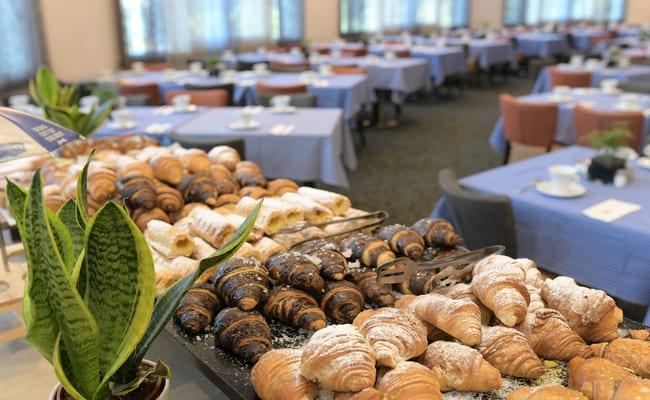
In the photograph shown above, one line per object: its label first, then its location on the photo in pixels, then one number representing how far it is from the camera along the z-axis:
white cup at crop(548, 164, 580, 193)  1.99
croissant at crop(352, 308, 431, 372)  0.78
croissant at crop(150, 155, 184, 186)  1.64
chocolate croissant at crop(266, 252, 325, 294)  1.02
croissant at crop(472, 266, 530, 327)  0.89
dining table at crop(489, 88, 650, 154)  3.60
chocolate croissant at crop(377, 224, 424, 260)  1.19
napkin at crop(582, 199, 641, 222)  1.83
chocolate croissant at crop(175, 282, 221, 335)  0.99
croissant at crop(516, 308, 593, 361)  0.86
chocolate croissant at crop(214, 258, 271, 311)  0.98
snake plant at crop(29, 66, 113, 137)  2.25
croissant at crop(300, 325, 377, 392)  0.74
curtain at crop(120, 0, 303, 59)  7.11
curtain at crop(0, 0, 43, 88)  5.27
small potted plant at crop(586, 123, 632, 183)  2.10
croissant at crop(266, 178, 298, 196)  1.65
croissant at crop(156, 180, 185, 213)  1.50
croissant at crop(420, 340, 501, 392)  0.79
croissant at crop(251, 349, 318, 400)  0.77
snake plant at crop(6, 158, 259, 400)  0.66
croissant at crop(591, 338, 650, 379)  0.81
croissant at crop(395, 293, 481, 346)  0.84
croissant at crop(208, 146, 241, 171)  1.84
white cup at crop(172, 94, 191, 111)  3.69
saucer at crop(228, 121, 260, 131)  3.14
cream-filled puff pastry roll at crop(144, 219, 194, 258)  1.25
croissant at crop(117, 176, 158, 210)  1.46
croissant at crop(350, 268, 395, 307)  1.04
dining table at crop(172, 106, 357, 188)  3.04
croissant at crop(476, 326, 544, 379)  0.82
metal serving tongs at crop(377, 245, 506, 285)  1.03
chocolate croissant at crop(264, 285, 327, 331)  0.97
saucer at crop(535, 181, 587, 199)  1.99
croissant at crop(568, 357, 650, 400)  0.71
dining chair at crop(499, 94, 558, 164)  3.64
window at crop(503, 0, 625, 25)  12.84
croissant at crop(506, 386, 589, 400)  0.73
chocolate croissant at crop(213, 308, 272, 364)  0.91
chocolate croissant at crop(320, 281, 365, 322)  1.01
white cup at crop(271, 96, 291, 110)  3.55
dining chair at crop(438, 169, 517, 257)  1.90
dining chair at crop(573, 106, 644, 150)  3.18
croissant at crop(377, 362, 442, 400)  0.73
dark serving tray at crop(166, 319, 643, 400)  0.87
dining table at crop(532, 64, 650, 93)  5.24
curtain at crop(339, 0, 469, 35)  10.10
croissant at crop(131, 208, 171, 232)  1.42
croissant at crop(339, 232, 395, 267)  1.15
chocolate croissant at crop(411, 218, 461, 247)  1.24
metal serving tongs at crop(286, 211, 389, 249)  1.31
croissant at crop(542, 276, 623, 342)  0.91
